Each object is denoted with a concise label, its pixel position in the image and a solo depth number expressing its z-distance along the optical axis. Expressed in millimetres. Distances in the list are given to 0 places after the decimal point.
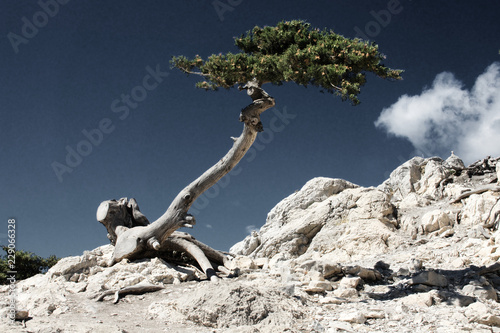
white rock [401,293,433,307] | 7246
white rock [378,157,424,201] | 27719
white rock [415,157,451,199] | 25169
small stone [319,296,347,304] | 7648
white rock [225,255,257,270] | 12008
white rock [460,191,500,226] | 13930
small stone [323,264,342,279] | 9547
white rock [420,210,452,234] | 14727
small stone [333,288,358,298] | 8156
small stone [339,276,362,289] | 8720
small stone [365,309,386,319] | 6695
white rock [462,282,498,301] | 7743
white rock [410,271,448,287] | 8477
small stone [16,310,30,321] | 6352
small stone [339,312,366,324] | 6395
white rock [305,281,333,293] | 8250
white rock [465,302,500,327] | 6199
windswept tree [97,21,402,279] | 9859
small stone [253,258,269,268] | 12391
